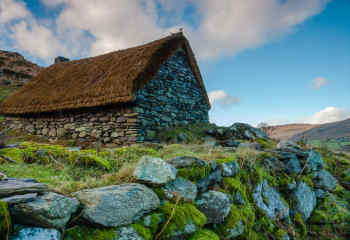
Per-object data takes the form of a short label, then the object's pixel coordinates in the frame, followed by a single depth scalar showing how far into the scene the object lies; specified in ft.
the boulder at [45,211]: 4.33
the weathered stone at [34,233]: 4.11
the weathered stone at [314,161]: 16.18
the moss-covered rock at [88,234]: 4.74
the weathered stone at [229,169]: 10.29
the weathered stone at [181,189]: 7.33
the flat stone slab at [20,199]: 4.34
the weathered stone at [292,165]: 14.64
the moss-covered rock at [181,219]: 6.34
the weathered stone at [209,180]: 8.78
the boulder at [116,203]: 5.11
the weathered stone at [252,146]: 17.03
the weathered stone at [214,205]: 8.16
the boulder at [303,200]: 13.69
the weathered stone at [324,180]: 16.56
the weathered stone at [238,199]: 9.83
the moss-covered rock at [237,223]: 8.40
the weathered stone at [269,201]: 11.41
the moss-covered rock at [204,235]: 6.88
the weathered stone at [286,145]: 17.49
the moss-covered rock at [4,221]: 4.02
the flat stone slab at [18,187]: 4.67
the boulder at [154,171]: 7.03
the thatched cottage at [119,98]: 24.90
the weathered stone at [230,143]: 19.05
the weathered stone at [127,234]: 5.25
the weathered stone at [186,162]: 8.76
